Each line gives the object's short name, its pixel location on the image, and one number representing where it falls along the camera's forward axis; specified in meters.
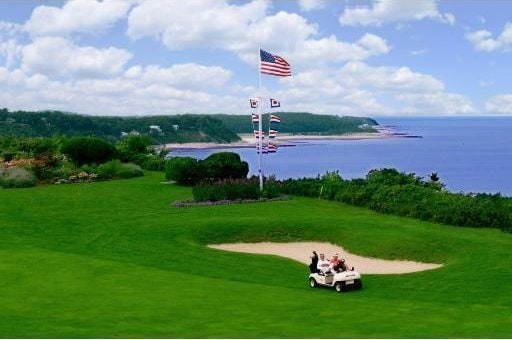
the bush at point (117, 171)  47.72
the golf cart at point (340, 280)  19.36
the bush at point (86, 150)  51.16
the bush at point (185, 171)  42.19
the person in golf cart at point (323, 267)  19.62
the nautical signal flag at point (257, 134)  36.97
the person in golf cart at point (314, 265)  20.46
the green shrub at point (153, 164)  54.88
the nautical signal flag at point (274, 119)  35.41
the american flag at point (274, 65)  35.19
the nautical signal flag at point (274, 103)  35.12
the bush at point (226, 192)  35.81
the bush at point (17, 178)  43.31
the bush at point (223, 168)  41.81
